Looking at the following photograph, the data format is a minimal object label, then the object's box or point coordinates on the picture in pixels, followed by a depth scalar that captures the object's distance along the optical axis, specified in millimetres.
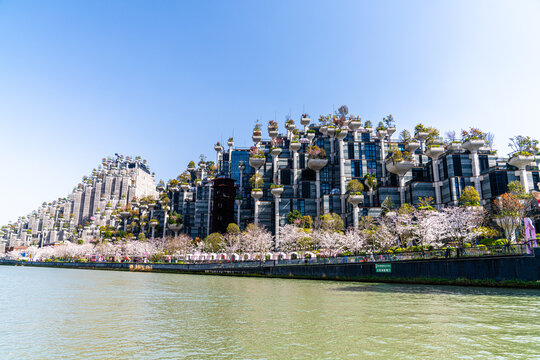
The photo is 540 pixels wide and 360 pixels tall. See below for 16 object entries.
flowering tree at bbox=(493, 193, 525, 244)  66906
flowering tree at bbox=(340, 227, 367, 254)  83438
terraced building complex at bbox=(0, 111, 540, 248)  97562
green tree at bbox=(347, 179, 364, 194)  103000
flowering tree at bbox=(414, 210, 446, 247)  70688
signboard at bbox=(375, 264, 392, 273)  55294
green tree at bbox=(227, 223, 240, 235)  120625
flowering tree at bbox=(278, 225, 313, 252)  92750
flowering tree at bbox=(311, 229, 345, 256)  90250
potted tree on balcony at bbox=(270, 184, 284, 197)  118250
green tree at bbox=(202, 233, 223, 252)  116000
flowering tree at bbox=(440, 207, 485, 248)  67312
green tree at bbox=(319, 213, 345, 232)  99750
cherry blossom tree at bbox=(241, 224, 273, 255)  107188
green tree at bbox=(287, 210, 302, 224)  114600
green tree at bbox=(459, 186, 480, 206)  82438
